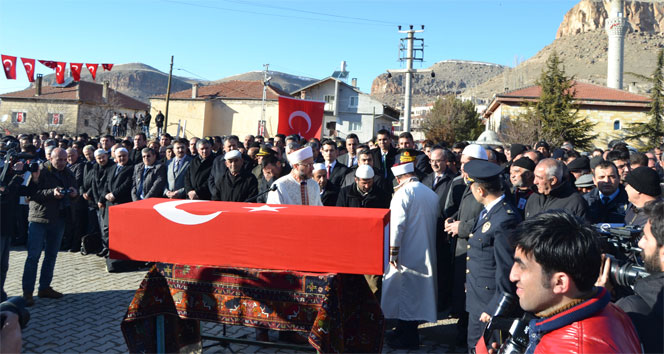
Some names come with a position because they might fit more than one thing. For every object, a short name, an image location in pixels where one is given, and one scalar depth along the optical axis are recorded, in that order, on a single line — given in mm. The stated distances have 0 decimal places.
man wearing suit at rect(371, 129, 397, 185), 8906
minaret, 71400
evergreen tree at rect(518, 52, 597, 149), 33250
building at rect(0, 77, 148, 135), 50719
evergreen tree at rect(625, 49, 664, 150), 30906
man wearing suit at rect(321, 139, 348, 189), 8223
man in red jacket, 1559
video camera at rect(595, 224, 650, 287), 2182
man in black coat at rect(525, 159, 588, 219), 4578
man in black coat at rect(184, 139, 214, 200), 8078
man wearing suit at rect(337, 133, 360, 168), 9555
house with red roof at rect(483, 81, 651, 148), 40531
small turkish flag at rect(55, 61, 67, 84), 24422
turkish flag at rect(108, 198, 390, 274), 3443
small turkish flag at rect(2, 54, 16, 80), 21984
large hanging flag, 12008
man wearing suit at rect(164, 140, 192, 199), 8383
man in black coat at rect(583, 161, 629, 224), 5309
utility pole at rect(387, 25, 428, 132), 25781
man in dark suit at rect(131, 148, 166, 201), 7984
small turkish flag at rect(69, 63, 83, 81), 24562
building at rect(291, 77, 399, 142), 51562
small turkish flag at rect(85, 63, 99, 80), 24938
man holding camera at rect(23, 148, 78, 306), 5801
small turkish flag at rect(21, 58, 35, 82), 22766
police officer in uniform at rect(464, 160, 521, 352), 3607
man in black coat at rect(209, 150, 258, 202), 6652
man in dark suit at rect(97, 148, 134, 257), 7929
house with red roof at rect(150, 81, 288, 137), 48688
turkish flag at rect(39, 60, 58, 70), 24094
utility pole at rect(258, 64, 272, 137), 37969
